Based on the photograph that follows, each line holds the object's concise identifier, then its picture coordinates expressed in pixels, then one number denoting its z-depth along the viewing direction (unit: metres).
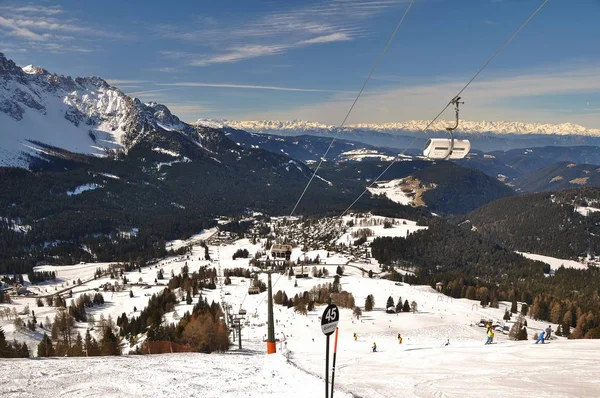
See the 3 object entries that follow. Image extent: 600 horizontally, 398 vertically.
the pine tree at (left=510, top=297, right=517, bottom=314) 126.81
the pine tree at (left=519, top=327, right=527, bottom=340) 74.61
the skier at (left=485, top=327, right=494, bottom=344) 36.44
